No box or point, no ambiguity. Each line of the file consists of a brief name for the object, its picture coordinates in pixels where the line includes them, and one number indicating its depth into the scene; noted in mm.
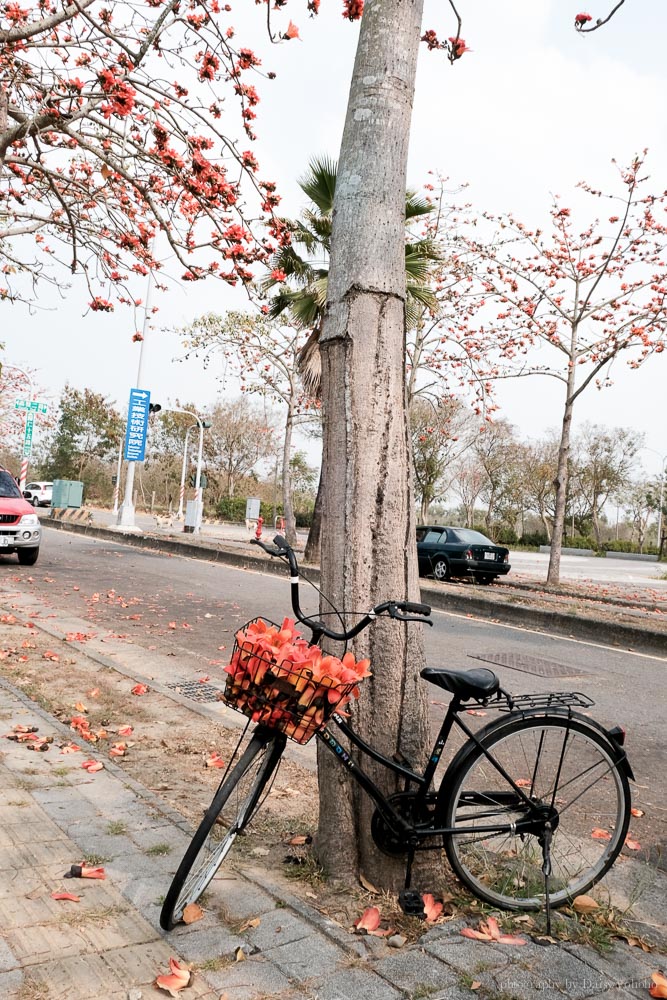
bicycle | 2816
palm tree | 16172
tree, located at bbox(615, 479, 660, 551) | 56738
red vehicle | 14328
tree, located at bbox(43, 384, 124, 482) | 61469
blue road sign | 28031
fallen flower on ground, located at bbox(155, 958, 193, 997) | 2297
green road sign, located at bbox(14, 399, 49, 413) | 35731
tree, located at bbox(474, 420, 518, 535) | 52188
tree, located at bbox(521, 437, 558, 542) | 54344
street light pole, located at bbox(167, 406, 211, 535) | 31766
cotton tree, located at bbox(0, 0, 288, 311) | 7688
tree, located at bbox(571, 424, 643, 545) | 54156
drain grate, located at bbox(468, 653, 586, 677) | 8391
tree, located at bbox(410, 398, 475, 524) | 43906
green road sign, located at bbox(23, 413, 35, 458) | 36438
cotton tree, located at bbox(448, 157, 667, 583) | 17000
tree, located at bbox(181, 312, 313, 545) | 24516
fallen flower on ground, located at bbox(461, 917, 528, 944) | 2721
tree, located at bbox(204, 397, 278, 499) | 51625
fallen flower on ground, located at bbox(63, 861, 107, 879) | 2926
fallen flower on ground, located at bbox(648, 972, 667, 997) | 2428
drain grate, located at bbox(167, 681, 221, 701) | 6300
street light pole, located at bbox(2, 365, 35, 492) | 31236
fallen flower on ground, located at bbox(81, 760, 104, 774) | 4131
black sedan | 20047
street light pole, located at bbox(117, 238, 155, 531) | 27875
